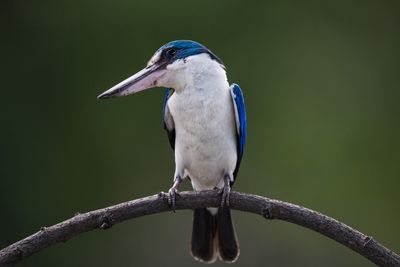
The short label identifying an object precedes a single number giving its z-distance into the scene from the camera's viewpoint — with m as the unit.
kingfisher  8.27
